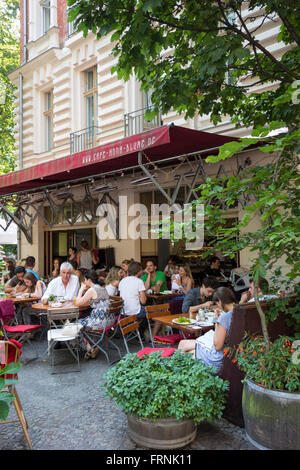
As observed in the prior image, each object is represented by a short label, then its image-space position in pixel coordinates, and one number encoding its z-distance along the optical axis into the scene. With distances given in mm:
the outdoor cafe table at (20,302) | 7770
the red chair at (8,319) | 6350
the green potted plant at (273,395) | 2939
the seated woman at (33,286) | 8219
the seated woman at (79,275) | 9507
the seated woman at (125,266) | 9027
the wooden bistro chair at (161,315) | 5660
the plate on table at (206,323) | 5335
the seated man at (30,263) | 9570
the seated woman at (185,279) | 7863
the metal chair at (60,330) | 5866
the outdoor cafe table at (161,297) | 7880
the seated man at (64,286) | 7371
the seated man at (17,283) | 8492
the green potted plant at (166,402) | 3281
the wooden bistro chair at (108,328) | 6191
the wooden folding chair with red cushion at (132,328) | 4362
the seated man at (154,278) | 8677
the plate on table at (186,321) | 5453
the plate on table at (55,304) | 6956
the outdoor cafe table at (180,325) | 5166
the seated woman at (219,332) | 4125
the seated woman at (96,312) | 6181
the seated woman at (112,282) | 7613
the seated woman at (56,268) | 11462
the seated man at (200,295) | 6332
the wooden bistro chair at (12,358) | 3477
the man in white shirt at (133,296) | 7078
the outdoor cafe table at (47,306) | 6789
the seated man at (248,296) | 5640
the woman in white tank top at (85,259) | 11784
